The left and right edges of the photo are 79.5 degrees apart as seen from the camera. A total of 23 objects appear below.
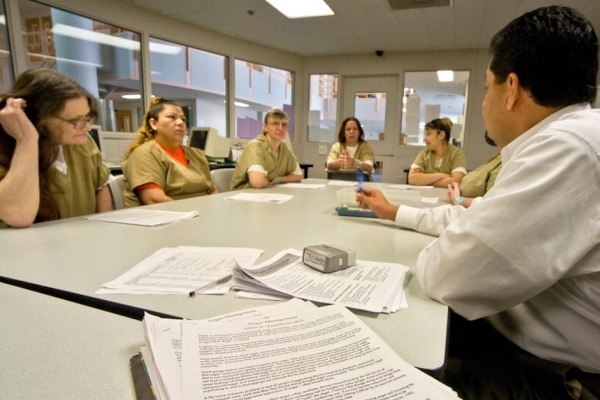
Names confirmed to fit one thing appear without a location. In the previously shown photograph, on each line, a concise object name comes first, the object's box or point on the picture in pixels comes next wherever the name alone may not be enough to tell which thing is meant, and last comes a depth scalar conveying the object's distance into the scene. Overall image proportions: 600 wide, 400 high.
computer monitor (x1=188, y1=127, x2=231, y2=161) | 4.12
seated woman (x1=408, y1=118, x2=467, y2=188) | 3.21
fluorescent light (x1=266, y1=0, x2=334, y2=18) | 3.66
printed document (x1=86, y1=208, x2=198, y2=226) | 1.29
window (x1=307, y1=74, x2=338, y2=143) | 6.18
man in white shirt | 0.62
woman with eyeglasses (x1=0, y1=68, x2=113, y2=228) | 1.18
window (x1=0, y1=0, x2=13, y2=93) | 3.13
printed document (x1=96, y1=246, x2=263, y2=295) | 0.72
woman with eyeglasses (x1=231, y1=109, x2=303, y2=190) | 2.49
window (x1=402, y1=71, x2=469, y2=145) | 5.64
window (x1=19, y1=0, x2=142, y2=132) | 3.34
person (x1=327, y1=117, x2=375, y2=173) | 4.09
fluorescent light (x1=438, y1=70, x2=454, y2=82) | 5.51
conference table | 0.62
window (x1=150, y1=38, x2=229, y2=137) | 4.48
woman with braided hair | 1.87
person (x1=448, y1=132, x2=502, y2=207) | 1.98
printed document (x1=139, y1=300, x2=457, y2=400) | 0.42
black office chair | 3.58
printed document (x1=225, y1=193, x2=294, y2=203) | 1.87
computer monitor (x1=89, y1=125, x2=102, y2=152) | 3.24
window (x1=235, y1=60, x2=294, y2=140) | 5.46
